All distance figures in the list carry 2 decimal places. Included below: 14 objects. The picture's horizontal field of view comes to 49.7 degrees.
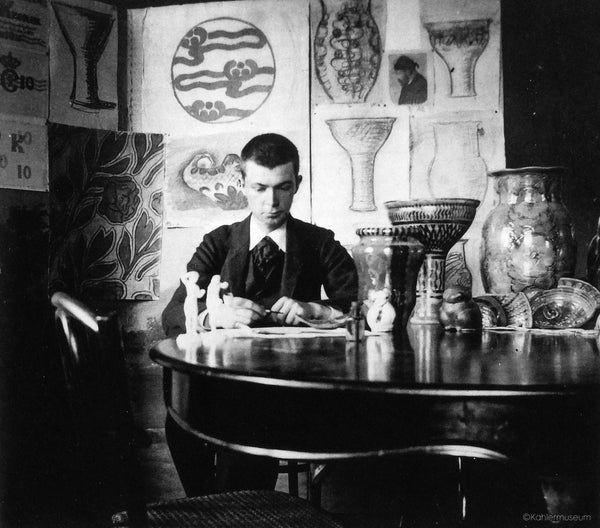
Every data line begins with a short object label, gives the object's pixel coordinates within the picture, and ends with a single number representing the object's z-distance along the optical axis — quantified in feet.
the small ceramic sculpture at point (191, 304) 5.13
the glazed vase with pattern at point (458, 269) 8.19
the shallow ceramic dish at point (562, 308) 5.74
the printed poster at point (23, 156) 7.86
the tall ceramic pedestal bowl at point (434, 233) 6.23
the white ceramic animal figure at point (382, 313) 5.20
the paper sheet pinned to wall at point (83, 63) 8.38
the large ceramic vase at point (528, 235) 6.19
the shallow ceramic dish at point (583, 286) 5.70
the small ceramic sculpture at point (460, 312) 5.45
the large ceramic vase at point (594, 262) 6.51
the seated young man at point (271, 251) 8.16
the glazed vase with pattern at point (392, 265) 5.28
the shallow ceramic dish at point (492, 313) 6.03
